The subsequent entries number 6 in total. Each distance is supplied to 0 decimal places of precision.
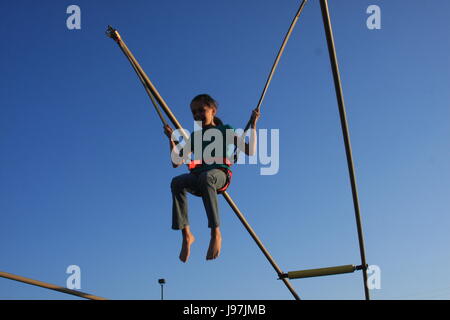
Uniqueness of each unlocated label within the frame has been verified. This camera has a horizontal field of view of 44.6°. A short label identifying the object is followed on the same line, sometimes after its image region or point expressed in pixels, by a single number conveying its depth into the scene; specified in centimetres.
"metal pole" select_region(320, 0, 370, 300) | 530
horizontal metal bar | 918
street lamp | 3769
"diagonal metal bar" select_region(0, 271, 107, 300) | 597
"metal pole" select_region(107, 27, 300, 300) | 672
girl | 641
